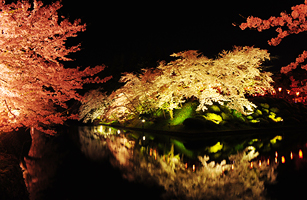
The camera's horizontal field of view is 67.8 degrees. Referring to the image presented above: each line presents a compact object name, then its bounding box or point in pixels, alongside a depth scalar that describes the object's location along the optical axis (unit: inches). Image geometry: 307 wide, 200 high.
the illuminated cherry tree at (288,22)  259.9
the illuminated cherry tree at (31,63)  260.4
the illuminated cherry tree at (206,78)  909.8
